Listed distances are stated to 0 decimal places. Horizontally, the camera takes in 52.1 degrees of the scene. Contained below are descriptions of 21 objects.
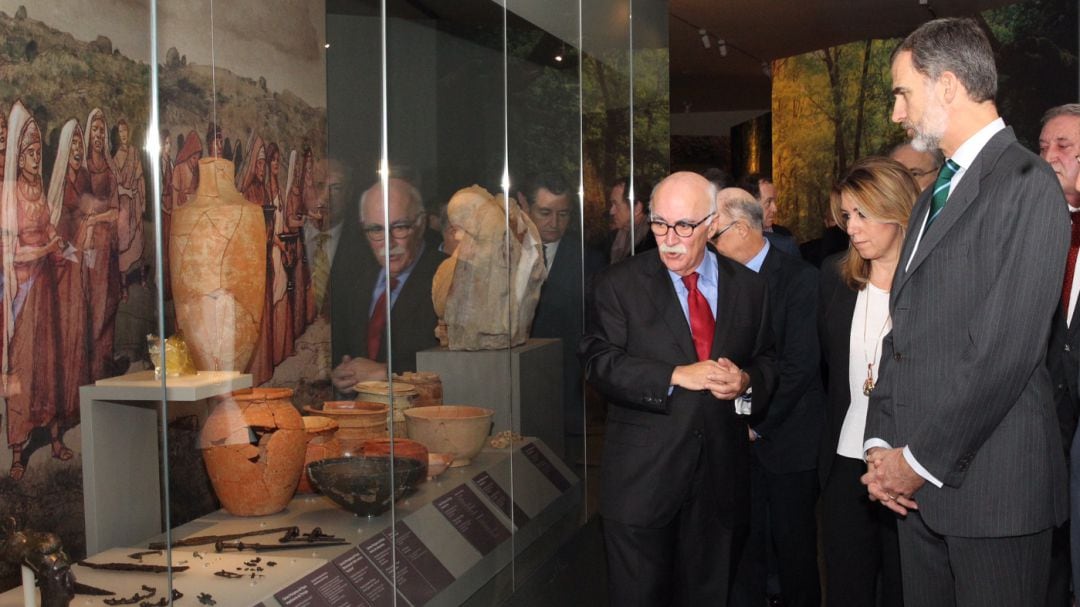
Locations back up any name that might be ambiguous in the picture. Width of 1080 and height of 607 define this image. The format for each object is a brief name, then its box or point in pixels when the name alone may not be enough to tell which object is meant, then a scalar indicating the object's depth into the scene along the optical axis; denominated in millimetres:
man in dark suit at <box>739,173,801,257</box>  4984
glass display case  2125
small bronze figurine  2041
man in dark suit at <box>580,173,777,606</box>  3121
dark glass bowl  3045
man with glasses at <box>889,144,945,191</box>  5055
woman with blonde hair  3211
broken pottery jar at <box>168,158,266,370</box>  2412
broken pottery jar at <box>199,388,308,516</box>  2588
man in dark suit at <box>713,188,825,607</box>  4000
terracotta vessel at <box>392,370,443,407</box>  3541
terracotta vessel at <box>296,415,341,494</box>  2955
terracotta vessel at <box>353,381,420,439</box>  3223
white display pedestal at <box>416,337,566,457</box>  3895
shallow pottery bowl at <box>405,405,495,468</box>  3617
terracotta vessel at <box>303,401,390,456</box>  3092
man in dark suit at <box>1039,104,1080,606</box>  2480
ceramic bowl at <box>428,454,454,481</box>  3707
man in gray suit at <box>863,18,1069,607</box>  2166
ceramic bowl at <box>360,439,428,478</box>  3285
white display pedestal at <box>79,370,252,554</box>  2193
